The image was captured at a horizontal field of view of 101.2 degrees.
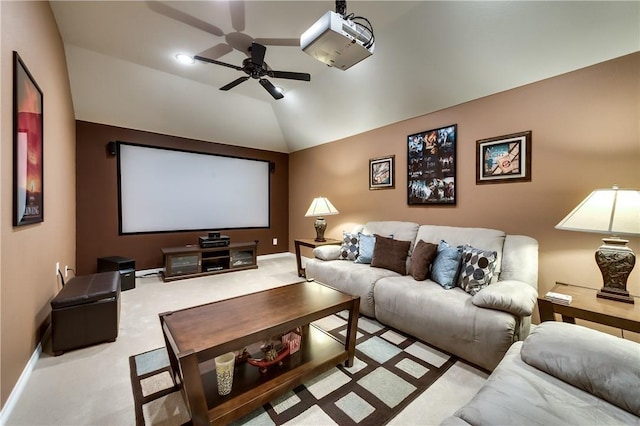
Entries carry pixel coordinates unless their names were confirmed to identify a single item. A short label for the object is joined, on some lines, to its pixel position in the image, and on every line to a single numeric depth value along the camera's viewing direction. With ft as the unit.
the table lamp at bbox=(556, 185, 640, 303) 5.15
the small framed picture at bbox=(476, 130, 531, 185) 8.23
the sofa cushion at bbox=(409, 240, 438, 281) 8.35
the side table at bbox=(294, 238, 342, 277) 12.98
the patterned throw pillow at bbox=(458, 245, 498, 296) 7.16
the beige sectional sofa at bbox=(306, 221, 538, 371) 5.90
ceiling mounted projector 5.54
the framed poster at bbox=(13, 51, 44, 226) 5.33
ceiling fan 8.15
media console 13.10
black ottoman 6.62
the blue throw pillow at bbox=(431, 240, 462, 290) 7.71
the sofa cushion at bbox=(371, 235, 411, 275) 9.38
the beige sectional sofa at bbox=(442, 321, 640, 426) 3.07
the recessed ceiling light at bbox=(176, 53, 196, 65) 9.84
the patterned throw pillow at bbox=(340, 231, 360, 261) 11.07
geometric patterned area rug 4.77
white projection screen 13.62
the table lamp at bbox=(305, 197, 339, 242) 13.57
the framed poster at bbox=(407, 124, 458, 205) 10.08
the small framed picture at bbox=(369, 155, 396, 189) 12.30
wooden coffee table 4.21
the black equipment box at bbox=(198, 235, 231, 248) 14.12
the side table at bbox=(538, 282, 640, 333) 4.85
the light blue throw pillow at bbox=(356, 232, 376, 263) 10.43
